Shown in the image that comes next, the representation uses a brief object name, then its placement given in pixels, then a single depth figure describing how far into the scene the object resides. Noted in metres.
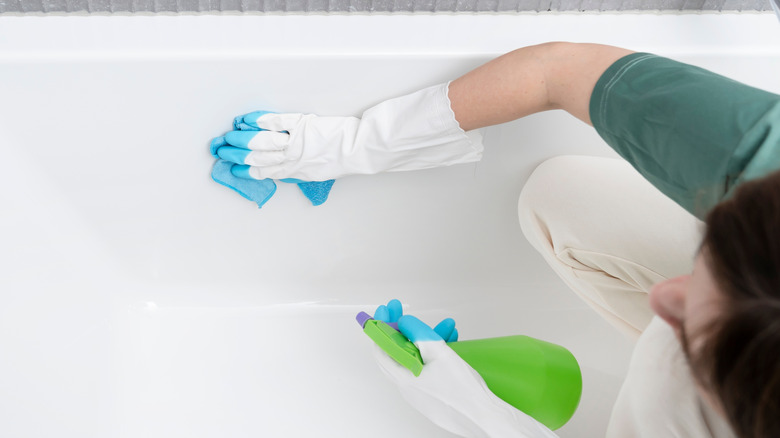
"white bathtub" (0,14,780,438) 0.77
